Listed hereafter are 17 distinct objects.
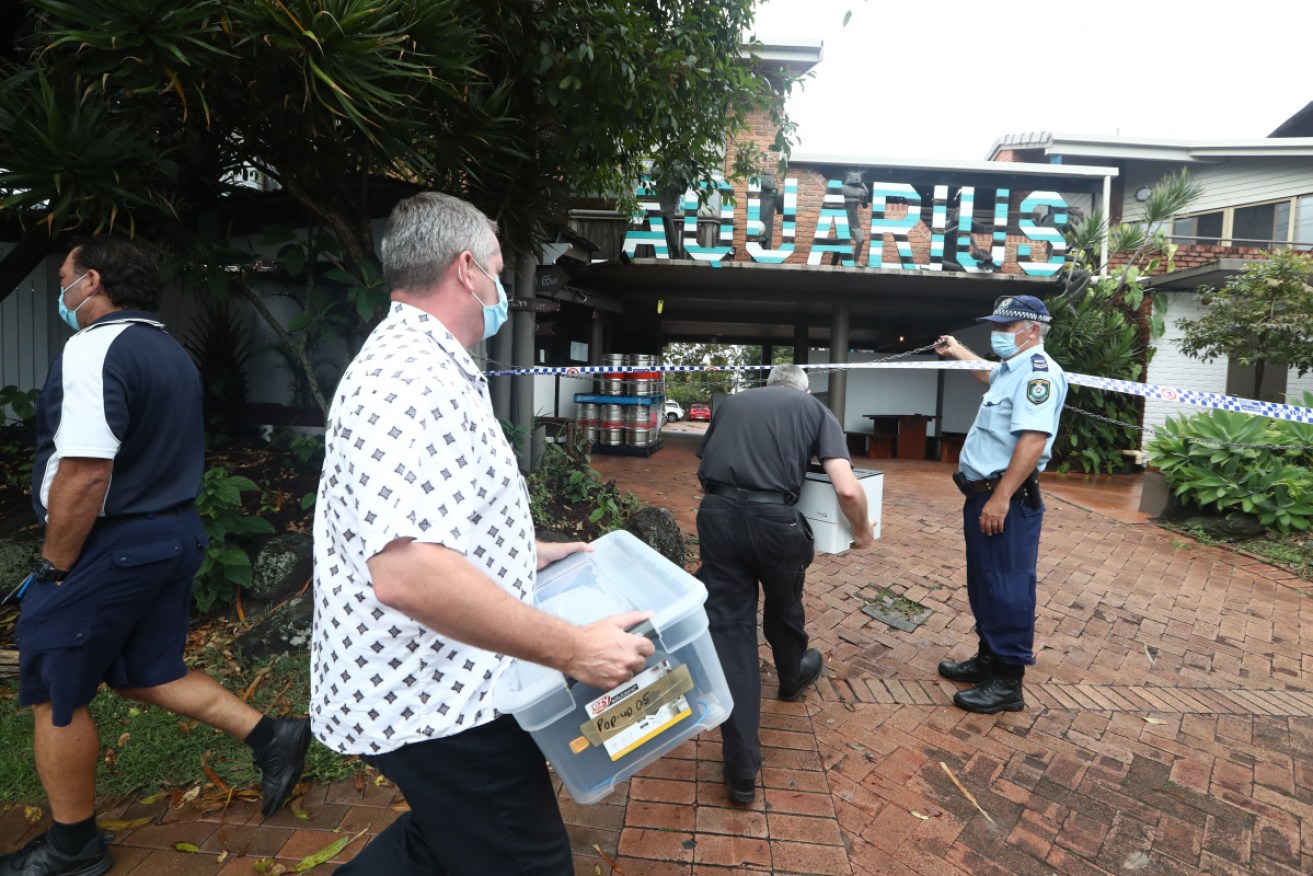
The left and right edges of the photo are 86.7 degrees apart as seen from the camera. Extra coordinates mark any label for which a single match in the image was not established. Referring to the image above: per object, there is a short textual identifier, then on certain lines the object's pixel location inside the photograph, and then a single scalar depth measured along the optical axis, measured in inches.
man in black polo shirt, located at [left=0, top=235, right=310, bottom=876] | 76.0
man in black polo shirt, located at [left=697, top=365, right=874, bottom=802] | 100.8
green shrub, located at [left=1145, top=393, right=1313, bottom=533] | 243.8
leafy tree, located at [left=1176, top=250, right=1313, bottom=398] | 344.0
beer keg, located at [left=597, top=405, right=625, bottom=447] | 434.7
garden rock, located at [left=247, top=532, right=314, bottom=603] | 153.6
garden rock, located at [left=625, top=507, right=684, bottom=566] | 195.6
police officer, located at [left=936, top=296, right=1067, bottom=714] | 120.8
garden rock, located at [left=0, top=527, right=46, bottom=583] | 143.9
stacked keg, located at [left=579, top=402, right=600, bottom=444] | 441.1
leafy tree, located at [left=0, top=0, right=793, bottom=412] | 109.4
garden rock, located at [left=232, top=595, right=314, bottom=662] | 135.4
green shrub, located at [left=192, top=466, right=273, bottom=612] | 141.9
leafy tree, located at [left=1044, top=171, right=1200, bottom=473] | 412.2
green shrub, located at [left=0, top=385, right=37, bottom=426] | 185.3
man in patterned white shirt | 43.3
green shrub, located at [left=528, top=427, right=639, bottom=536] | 205.2
